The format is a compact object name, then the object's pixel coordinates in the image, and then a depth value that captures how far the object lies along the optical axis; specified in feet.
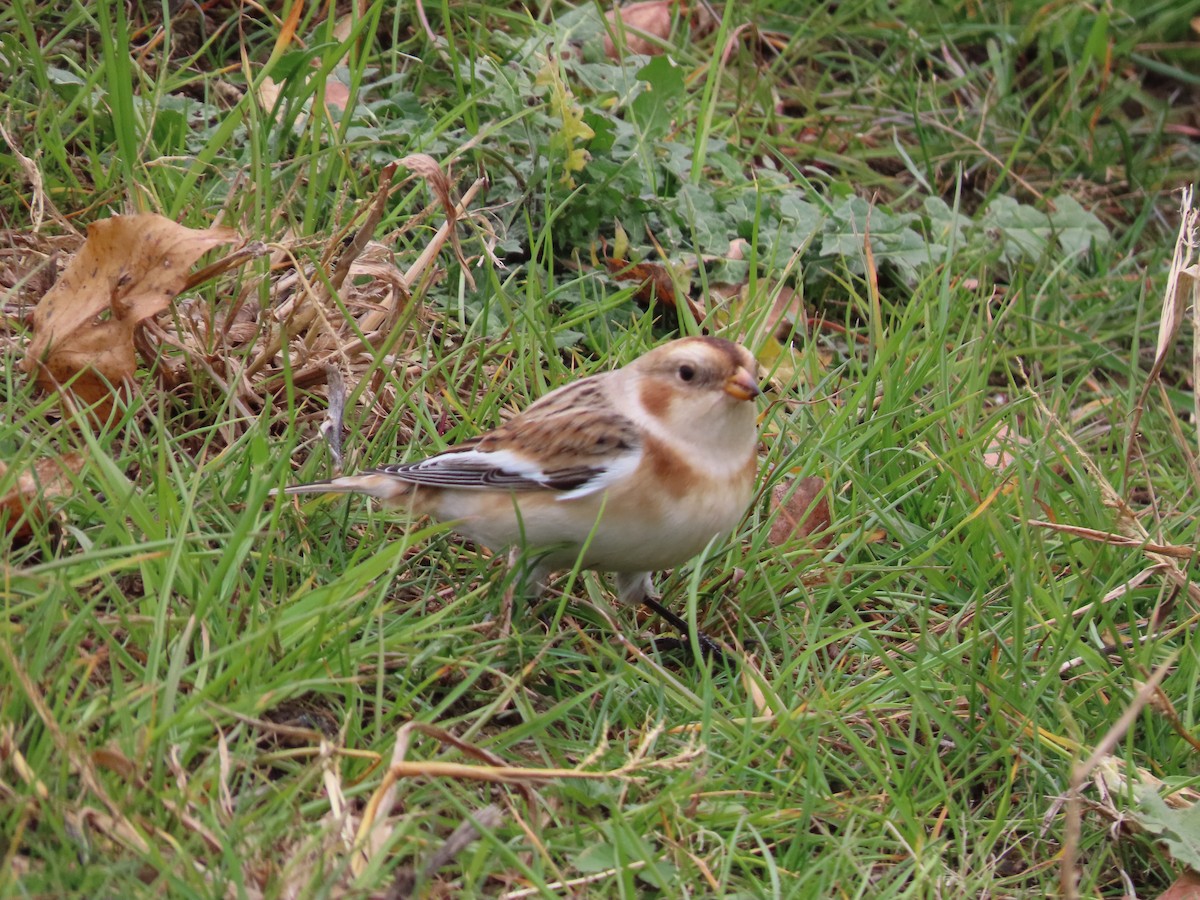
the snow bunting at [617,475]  22.98
